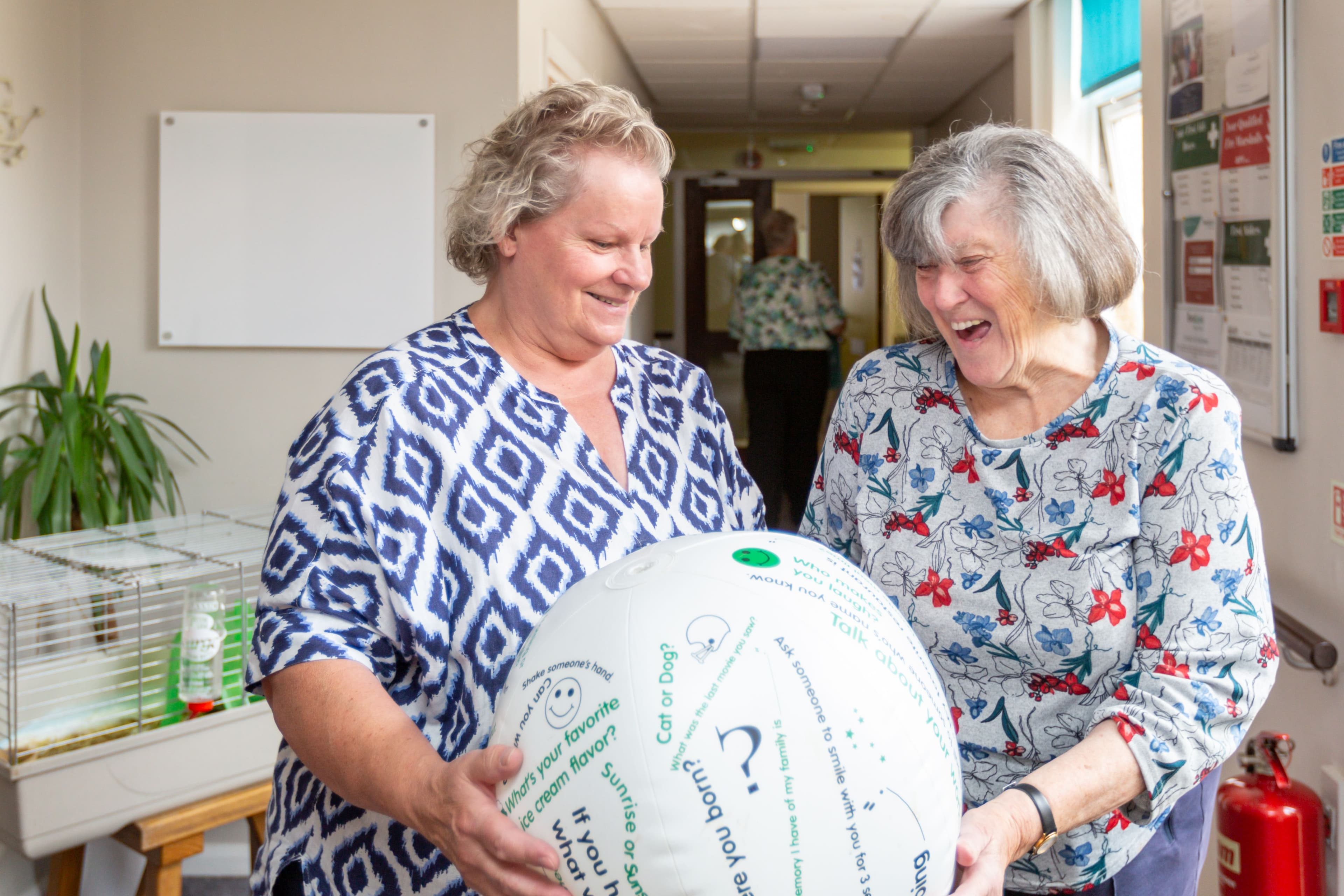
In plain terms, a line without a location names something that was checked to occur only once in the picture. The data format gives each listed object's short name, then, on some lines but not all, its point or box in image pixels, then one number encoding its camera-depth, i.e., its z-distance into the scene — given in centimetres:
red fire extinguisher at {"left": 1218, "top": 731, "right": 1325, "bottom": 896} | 209
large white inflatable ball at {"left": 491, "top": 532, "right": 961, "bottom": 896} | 78
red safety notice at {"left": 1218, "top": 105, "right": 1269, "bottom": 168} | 248
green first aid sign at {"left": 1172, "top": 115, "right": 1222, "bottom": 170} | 288
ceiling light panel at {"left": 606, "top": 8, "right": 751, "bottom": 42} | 538
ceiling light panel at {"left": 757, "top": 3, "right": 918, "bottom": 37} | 535
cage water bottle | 219
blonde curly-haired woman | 100
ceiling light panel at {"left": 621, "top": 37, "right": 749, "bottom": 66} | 607
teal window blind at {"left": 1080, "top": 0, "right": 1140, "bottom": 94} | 430
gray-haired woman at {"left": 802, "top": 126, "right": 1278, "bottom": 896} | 115
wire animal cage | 195
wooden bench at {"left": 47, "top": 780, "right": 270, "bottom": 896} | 218
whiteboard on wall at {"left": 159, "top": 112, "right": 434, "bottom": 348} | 369
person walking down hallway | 652
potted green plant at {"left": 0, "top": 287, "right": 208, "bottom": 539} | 295
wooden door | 838
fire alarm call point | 211
